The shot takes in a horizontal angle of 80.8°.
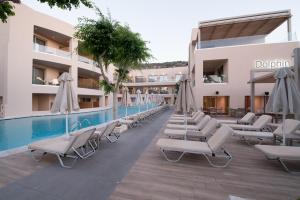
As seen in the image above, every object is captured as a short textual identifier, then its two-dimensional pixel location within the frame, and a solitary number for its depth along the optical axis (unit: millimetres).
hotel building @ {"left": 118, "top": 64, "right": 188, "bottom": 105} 38656
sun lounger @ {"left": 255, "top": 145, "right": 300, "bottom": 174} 3654
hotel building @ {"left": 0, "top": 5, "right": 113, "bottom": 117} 14898
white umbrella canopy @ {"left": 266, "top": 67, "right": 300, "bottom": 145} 4523
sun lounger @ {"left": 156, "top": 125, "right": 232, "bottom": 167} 4066
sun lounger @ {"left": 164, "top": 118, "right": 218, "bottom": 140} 5775
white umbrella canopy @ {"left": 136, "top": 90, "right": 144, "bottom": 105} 15242
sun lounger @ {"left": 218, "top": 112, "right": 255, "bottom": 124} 8742
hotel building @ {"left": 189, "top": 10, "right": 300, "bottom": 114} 14344
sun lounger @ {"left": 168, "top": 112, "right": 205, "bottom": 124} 8602
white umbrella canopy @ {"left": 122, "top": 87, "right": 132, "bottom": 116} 12312
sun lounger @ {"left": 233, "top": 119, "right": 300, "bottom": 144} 5395
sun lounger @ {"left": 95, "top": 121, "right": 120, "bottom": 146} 5530
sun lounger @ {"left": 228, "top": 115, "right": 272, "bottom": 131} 6953
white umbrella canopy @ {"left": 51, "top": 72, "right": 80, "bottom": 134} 5461
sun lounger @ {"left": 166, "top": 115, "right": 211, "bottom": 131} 6852
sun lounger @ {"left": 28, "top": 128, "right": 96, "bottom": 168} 3977
